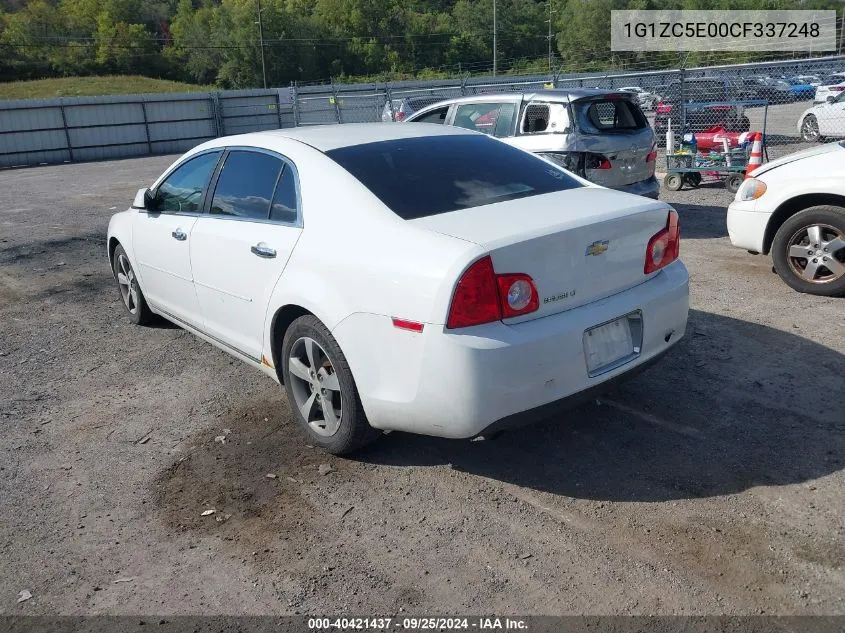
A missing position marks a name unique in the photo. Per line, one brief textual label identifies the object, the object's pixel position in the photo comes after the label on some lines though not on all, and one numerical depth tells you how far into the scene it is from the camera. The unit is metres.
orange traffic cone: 9.66
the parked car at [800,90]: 27.59
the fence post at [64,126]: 26.00
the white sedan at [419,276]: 3.16
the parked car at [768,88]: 20.44
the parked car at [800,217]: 5.91
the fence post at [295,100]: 24.59
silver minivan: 8.11
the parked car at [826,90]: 21.73
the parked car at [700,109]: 13.92
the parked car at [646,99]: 17.95
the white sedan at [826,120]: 16.50
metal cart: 11.20
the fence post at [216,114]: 28.85
